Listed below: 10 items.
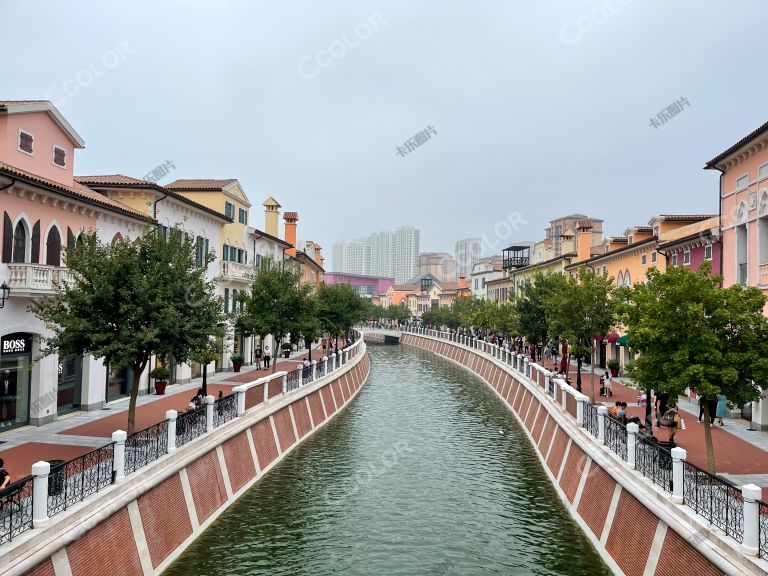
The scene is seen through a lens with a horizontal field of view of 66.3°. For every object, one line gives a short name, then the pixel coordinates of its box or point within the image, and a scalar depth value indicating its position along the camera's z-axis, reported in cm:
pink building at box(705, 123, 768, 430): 2189
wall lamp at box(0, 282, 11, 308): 1897
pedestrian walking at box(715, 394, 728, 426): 2355
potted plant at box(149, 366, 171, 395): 2912
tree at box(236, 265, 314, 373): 3333
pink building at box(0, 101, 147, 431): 1955
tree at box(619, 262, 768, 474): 1427
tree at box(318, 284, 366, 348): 5550
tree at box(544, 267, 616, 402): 2884
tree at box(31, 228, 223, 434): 1672
